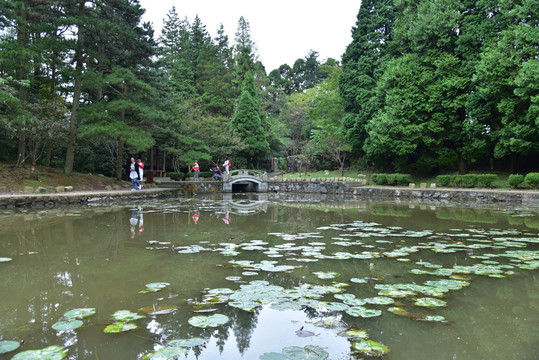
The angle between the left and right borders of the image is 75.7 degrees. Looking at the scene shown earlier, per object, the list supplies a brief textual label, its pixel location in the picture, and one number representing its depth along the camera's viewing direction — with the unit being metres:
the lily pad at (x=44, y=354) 1.95
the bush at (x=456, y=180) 15.38
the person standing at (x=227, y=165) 21.81
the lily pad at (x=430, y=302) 2.76
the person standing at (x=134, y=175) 15.06
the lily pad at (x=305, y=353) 1.97
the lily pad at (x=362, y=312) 2.53
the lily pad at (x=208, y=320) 2.36
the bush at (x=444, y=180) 15.84
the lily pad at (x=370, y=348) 2.06
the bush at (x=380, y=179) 18.07
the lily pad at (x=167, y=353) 1.98
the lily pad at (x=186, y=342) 2.13
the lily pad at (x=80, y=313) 2.53
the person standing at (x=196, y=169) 20.67
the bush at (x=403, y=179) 17.55
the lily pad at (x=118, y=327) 2.32
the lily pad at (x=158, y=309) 2.64
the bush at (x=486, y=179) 14.41
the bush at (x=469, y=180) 14.89
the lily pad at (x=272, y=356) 1.96
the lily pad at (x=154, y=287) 3.14
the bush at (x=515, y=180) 13.42
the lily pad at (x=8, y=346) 2.05
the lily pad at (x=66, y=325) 2.34
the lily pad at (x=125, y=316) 2.50
